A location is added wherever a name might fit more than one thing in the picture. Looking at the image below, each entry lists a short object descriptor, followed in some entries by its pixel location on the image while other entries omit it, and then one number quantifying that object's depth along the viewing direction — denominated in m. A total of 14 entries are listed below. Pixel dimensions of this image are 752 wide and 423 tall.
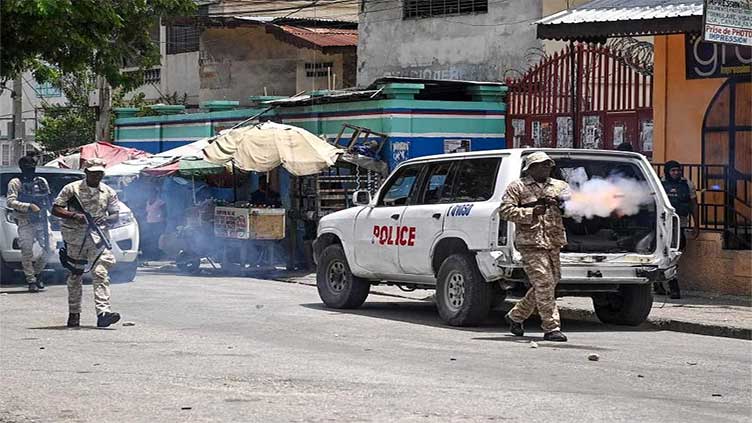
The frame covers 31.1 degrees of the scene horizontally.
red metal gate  20.75
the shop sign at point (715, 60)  18.23
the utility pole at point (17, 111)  37.06
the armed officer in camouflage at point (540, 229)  12.27
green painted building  23.83
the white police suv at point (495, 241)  13.20
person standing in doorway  17.14
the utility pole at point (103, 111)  32.50
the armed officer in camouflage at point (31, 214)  18.23
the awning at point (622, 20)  16.66
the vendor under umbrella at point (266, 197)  23.77
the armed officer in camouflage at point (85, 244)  13.44
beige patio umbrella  22.22
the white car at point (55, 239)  19.22
